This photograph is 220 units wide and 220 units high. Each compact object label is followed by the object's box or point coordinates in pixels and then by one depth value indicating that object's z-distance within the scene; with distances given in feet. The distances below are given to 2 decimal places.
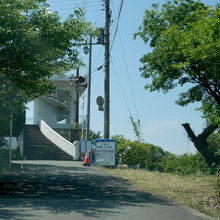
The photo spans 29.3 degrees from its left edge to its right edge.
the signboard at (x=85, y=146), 82.65
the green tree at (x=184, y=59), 43.96
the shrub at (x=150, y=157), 76.54
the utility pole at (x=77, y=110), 131.15
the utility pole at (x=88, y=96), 82.97
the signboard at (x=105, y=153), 67.46
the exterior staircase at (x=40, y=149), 90.25
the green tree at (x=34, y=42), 37.60
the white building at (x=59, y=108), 132.77
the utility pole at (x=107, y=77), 72.02
